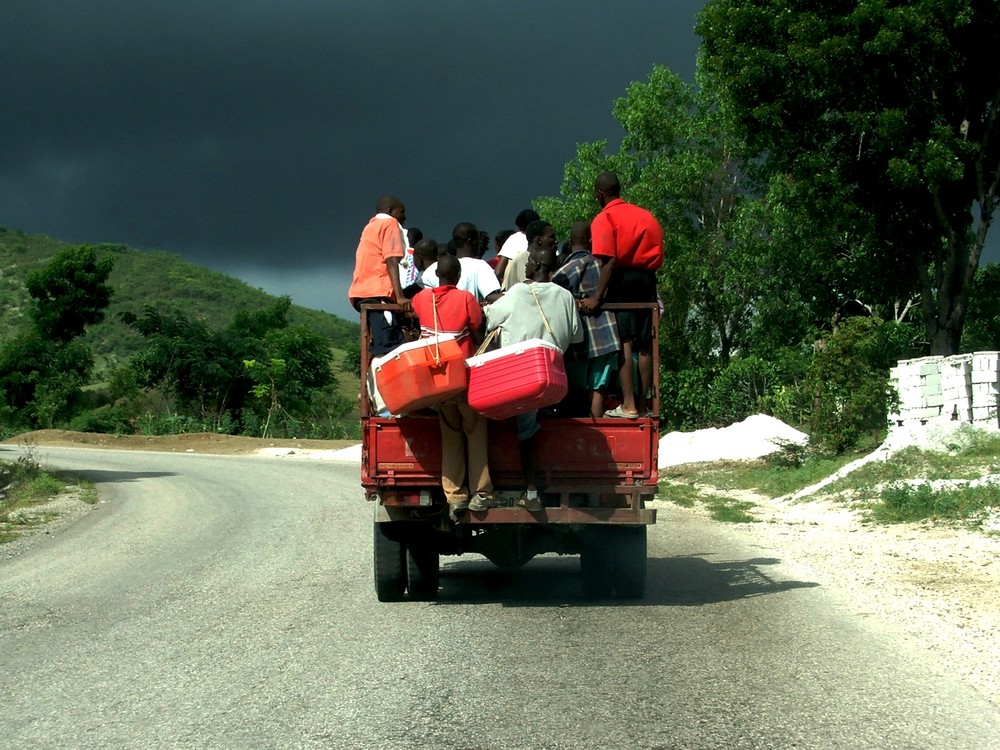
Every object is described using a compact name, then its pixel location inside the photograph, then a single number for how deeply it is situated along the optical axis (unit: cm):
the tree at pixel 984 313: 2917
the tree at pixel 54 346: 5119
